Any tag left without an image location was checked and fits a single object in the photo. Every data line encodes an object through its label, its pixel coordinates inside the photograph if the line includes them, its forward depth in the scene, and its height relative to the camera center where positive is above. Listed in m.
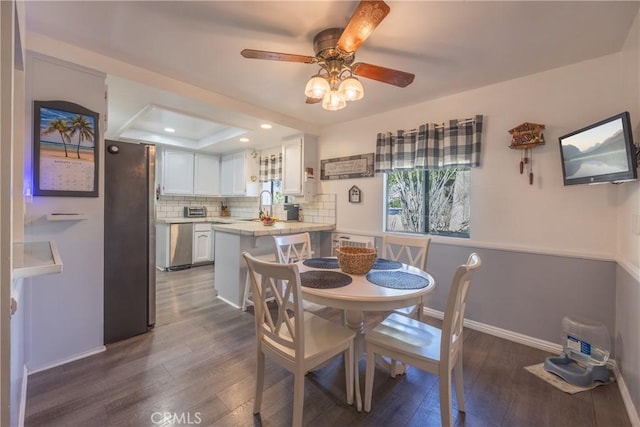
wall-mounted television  1.52 +0.39
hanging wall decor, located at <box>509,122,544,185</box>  2.22 +0.62
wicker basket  1.78 -0.34
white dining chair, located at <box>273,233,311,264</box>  2.31 -0.36
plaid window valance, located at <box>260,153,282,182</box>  4.58 +0.72
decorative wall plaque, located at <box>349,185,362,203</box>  3.54 +0.20
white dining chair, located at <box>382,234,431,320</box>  2.05 -0.32
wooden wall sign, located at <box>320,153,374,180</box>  3.45 +0.58
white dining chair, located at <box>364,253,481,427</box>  1.28 -0.72
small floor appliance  1.79 -0.99
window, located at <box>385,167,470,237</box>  2.86 +0.11
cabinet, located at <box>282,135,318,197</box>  3.84 +0.64
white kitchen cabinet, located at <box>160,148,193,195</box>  4.71 +0.62
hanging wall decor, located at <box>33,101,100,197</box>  1.81 +0.39
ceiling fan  1.48 +0.92
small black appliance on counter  4.29 -0.07
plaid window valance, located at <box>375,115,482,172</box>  2.58 +0.68
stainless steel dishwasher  4.48 -0.67
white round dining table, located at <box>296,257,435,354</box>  1.38 -0.45
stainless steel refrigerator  2.23 -0.31
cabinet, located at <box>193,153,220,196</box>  5.08 +0.62
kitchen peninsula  2.97 -0.47
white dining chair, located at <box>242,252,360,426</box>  1.29 -0.72
